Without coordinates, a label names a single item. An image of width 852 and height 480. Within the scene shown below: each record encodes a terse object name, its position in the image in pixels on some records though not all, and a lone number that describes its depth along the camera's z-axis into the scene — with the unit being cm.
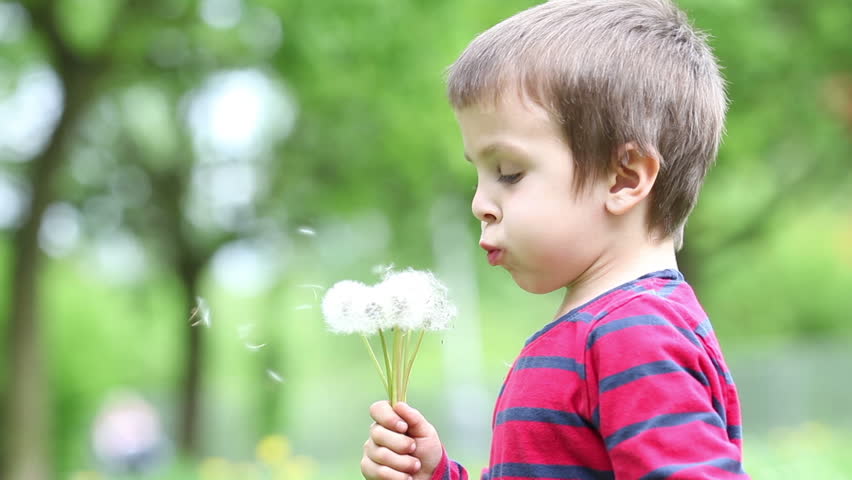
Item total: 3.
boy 217
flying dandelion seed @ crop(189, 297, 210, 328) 232
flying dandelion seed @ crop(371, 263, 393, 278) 230
